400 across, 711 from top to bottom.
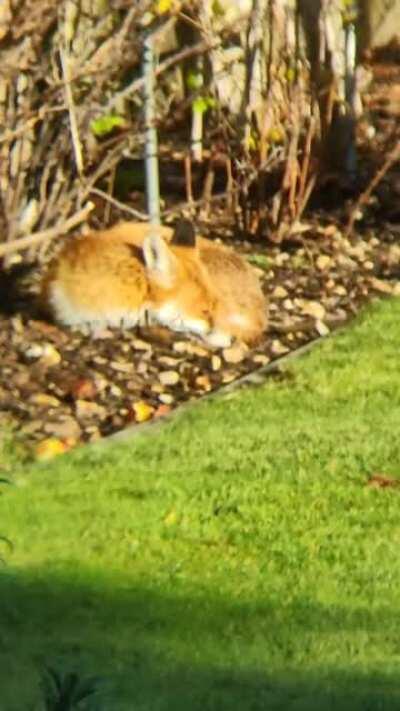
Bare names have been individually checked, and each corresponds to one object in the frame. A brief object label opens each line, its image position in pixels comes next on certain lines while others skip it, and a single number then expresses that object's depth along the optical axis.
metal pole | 19.34
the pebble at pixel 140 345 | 18.81
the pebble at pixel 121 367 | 18.17
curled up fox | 19.31
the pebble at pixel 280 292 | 20.53
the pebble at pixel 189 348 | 18.87
